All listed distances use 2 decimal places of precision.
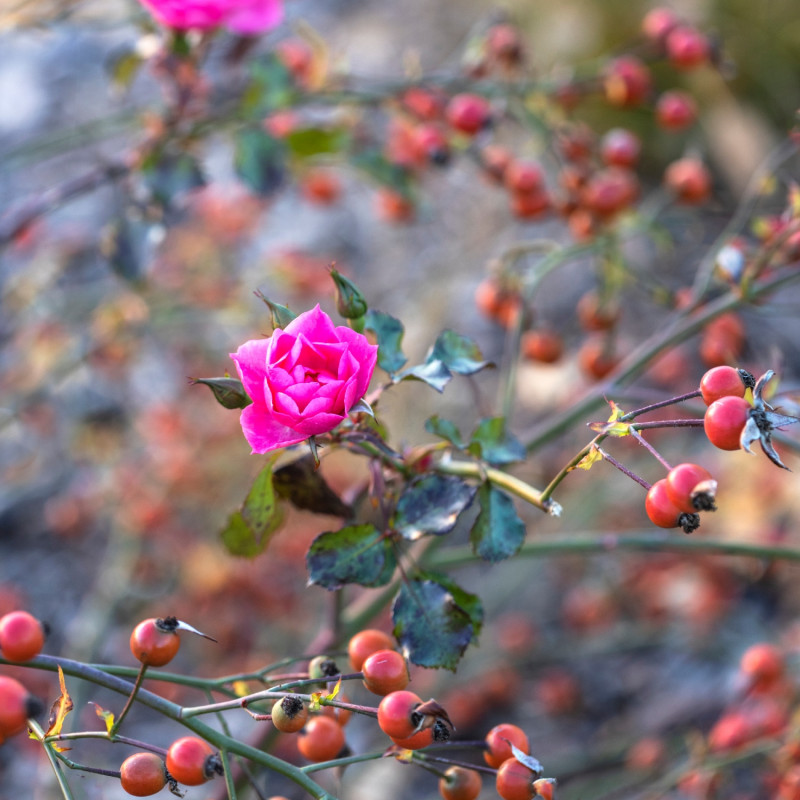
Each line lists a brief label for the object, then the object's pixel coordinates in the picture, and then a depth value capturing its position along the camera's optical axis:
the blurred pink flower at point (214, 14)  0.98
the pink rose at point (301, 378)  0.83
